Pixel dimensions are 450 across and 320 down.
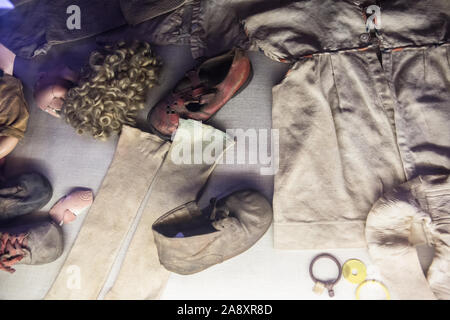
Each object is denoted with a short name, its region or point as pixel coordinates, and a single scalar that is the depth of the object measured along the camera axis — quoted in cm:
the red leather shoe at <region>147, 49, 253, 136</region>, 49
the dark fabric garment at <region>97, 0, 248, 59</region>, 52
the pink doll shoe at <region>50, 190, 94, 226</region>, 52
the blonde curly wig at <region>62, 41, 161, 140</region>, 49
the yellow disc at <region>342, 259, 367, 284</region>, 48
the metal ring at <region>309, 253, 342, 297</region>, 48
